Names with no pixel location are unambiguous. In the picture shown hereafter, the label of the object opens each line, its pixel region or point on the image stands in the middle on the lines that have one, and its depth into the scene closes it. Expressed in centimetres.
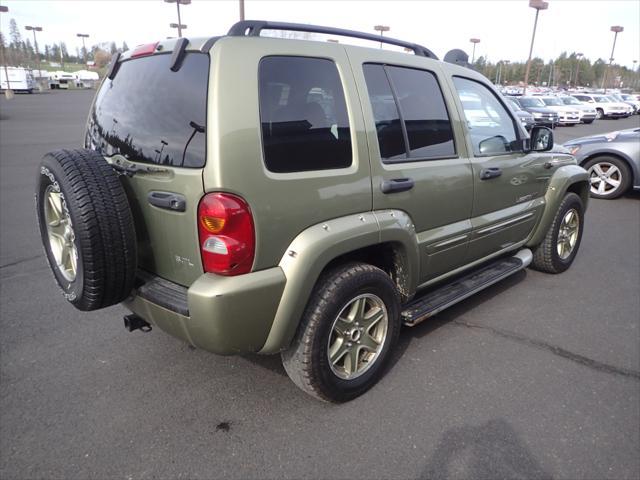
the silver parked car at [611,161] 831
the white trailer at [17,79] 4838
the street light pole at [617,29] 5194
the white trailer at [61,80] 6508
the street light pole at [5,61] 3173
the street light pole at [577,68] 11187
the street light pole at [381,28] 3228
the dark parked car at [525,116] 1743
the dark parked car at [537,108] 2257
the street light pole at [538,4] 3316
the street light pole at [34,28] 5779
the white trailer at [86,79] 6881
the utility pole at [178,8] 2274
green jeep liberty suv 217
